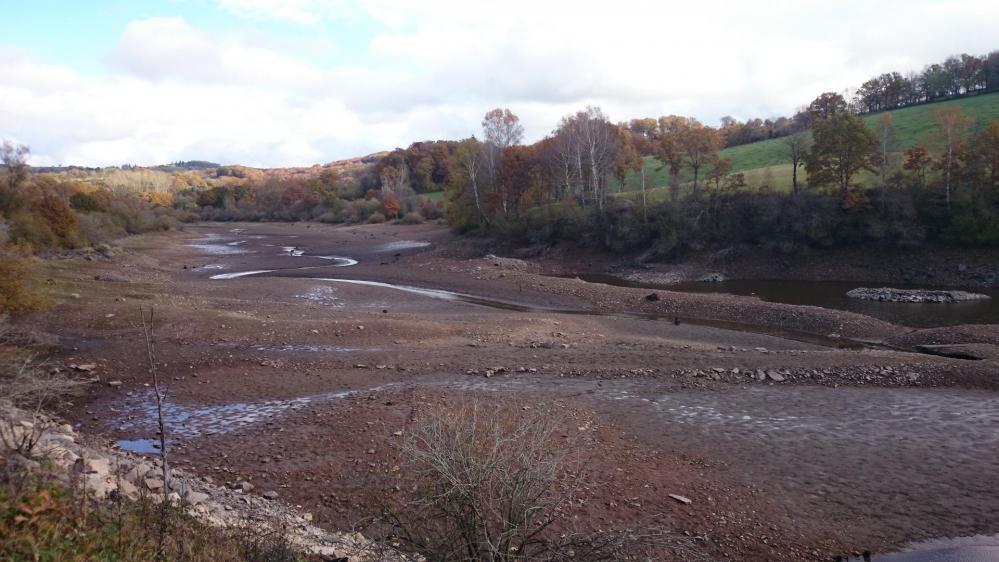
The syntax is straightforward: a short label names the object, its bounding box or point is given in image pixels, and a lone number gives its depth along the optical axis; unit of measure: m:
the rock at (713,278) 38.84
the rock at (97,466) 7.98
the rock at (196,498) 8.20
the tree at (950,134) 38.22
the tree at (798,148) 43.66
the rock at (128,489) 7.50
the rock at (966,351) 18.28
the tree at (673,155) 50.16
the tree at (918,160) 39.75
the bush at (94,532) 5.15
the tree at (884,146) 39.88
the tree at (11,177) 40.50
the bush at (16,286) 19.14
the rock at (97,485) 7.11
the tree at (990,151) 36.50
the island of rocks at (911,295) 28.69
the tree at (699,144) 47.97
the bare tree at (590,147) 50.56
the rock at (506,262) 42.72
